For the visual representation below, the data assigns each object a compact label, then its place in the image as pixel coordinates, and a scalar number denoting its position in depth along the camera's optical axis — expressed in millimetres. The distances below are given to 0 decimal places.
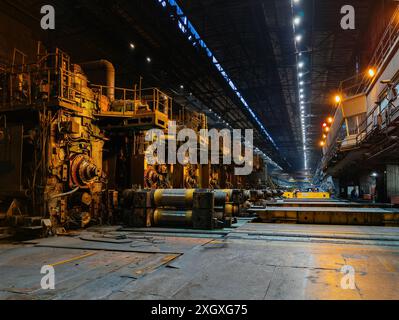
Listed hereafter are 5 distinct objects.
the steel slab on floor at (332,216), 8312
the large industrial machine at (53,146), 8062
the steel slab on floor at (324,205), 11664
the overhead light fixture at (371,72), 14398
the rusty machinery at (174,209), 7926
